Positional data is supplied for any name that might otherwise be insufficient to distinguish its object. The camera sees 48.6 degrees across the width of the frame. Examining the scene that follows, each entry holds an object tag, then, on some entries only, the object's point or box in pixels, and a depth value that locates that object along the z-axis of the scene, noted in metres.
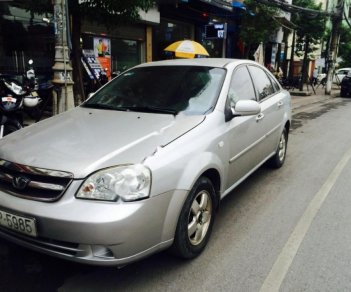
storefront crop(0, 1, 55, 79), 8.69
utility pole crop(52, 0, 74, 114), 5.36
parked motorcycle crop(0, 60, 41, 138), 5.73
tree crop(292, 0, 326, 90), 20.34
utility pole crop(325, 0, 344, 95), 20.89
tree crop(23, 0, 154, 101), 6.08
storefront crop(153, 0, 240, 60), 13.87
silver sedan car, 2.50
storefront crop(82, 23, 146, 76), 10.72
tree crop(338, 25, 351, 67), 30.55
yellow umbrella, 11.59
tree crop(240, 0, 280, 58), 15.70
